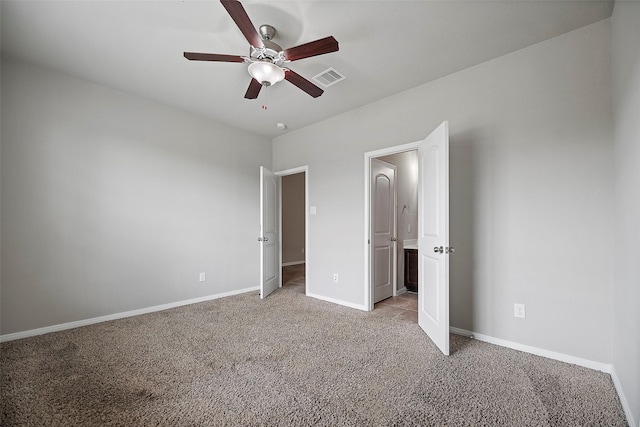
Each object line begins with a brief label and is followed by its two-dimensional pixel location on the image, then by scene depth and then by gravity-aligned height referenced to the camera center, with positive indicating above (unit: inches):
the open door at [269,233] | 159.3 -13.0
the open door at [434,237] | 92.8 -9.8
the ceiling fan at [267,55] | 70.7 +45.5
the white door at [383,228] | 148.3 -9.8
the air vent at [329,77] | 110.0 +56.5
